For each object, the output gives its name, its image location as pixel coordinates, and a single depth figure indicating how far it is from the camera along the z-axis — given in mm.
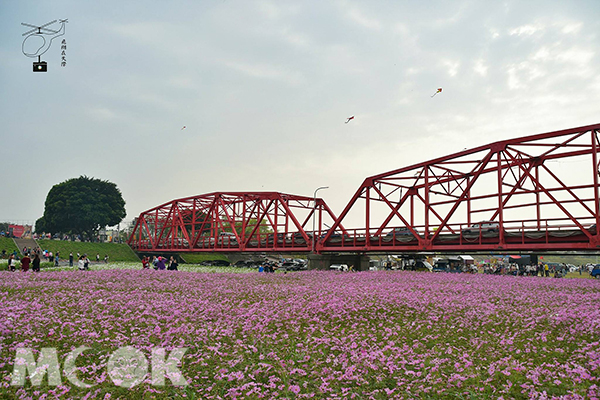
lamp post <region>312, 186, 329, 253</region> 41547
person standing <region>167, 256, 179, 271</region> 33534
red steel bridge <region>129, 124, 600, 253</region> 27812
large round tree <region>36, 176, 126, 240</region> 95500
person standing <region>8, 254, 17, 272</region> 30672
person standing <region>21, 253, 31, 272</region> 27578
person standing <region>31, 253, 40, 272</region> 28497
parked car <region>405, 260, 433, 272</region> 46500
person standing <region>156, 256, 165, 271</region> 32000
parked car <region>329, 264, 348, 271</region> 47641
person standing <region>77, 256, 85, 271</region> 33719
